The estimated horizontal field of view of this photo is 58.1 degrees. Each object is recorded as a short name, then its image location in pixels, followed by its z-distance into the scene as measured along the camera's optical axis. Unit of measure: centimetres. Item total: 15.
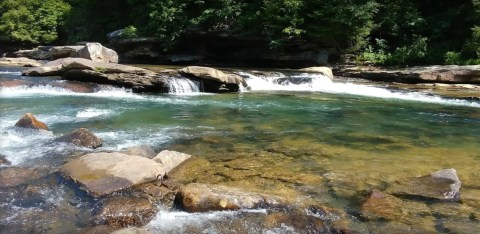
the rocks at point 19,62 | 2209
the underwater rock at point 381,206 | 489
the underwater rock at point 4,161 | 617
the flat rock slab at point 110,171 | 538
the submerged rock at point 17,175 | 550
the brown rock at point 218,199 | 488
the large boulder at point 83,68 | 1486
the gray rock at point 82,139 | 725
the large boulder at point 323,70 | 1856
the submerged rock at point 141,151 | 648
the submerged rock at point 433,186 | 545
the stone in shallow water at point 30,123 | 831
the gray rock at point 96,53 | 2023
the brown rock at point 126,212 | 456
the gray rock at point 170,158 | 617
